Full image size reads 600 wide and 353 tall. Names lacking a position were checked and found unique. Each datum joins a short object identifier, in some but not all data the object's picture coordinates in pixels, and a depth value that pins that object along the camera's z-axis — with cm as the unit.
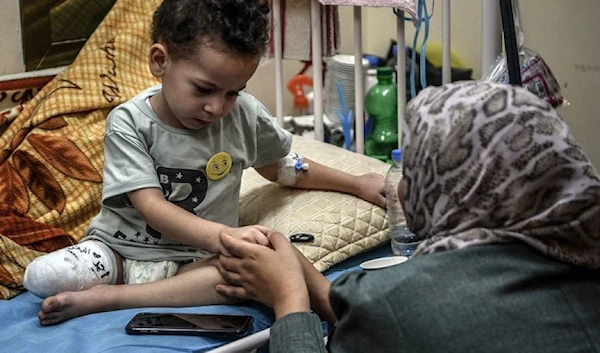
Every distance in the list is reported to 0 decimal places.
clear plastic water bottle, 167
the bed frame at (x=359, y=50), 164
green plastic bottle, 220
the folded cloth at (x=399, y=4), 175
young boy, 135
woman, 84
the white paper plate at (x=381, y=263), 147
